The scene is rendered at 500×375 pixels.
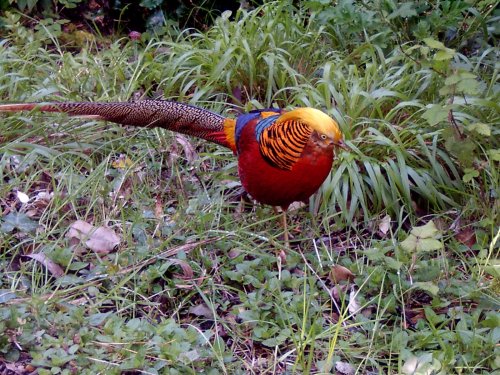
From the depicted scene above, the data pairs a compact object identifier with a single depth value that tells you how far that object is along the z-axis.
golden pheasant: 3.18
